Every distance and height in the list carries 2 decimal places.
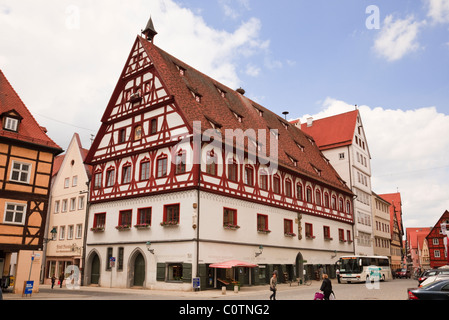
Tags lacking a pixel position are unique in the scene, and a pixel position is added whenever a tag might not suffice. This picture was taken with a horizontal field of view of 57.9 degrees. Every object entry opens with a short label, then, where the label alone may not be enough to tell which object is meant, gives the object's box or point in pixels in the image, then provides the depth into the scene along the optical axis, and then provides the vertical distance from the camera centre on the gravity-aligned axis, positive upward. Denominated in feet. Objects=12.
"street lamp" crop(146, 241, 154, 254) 97.16 +3.20
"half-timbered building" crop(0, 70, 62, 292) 85.20 +16.72
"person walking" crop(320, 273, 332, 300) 47.62 -3.15
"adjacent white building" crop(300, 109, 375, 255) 173.37 +45.46
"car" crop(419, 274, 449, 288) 66.67 -2.67
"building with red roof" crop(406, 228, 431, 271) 377.91 +16.21
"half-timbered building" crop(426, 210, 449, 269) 292.40 +12.32
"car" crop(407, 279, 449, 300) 45.98 -3.27
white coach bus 126.11 -2.20
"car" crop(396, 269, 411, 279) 195.46 -5.16
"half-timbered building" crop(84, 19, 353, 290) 94.63 +18.43
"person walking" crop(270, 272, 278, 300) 64.58 -3.60
